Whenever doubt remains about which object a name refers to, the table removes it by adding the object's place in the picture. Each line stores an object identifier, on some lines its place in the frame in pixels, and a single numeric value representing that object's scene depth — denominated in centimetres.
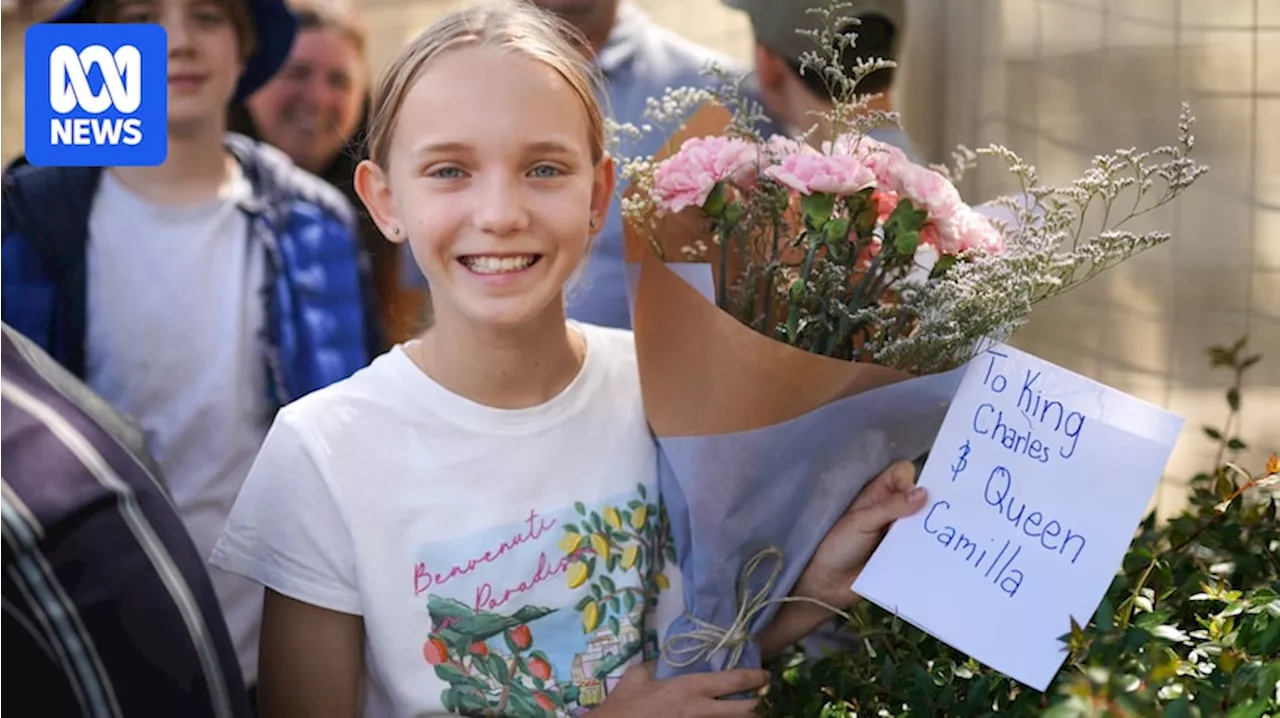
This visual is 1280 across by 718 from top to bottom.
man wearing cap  257
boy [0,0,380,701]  226
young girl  154
